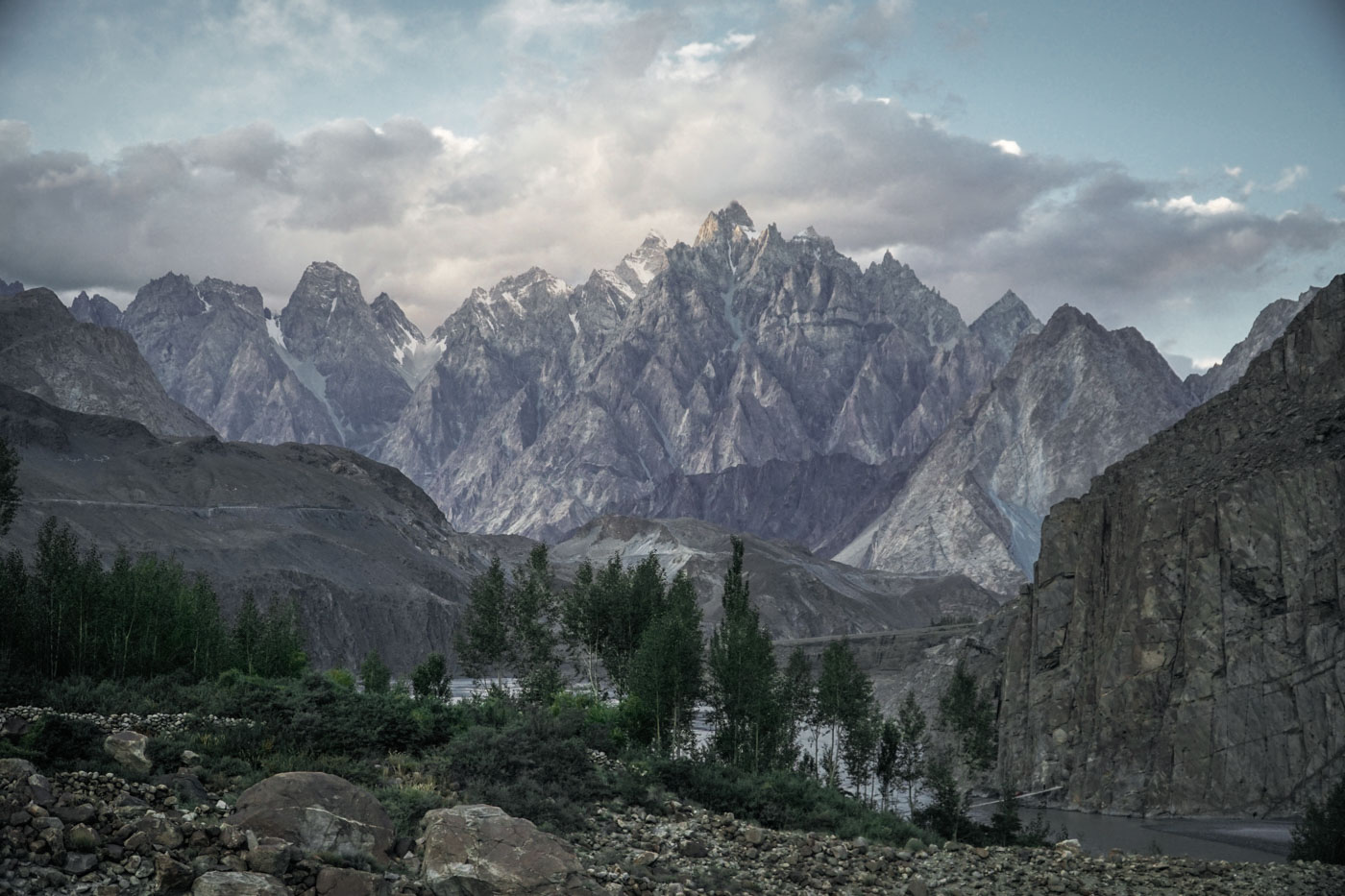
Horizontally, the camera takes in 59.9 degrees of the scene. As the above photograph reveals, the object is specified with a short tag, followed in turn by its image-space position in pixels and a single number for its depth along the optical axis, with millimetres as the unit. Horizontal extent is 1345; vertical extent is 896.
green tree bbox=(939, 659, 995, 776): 112438
